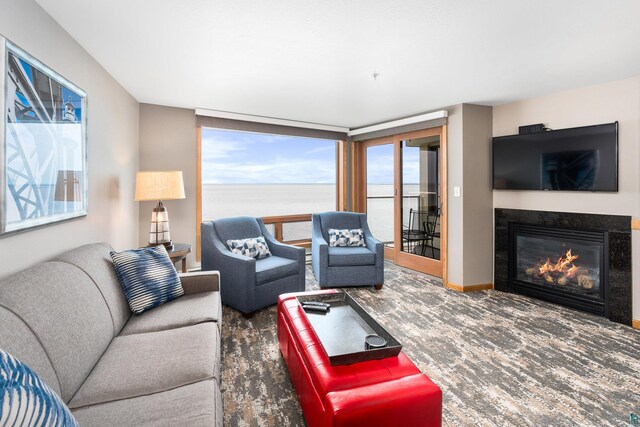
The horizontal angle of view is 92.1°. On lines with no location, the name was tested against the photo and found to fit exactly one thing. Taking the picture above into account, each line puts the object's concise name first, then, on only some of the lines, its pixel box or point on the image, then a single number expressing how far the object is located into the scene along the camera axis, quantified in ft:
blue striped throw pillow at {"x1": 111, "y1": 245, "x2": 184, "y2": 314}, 6.54
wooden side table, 9.78
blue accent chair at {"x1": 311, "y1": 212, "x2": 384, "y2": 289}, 12.52
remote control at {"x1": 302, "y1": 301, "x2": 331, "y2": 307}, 7.11
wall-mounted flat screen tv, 9.85
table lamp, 9.83
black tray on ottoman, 4.89
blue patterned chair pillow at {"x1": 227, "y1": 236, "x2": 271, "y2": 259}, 11.23
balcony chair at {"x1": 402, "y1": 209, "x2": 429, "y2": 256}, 14.76
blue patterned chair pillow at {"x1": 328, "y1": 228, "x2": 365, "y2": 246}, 13.66
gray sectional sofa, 3.61
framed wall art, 4.72
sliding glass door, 13.83
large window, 14.42
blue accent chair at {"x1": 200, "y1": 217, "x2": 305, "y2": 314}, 9.71
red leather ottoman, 3.98
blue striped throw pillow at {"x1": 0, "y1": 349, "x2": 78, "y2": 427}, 2.19
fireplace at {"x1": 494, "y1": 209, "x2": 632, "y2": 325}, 9.71
